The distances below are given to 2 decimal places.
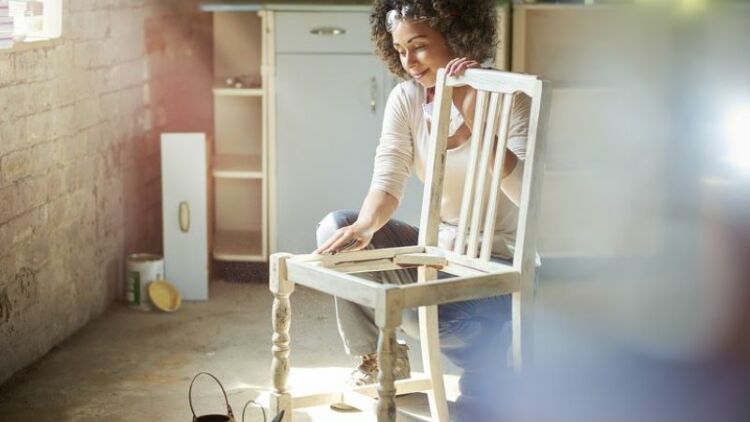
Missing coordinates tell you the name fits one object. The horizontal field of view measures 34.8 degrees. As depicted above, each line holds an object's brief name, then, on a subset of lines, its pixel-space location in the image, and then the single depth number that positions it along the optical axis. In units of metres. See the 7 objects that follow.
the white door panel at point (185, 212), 4.13
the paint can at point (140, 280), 4.05
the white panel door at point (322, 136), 4.20
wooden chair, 2.27
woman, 2.76
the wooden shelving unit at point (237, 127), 4.72
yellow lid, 4.03
